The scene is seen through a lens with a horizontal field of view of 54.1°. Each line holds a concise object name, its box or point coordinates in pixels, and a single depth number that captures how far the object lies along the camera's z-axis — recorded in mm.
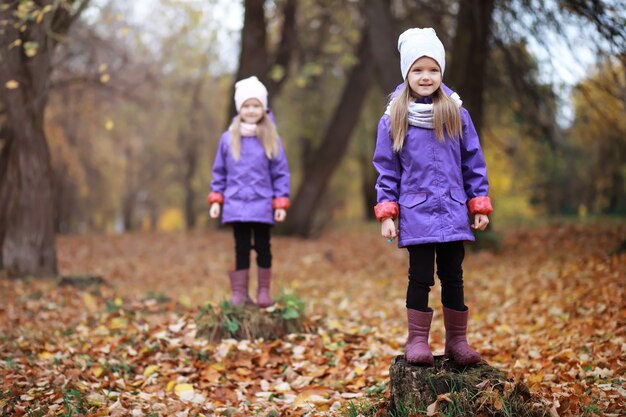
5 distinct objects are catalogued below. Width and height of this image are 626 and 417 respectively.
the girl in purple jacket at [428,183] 3568
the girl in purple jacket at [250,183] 5355
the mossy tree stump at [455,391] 3273
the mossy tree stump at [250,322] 5211
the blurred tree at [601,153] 9273
